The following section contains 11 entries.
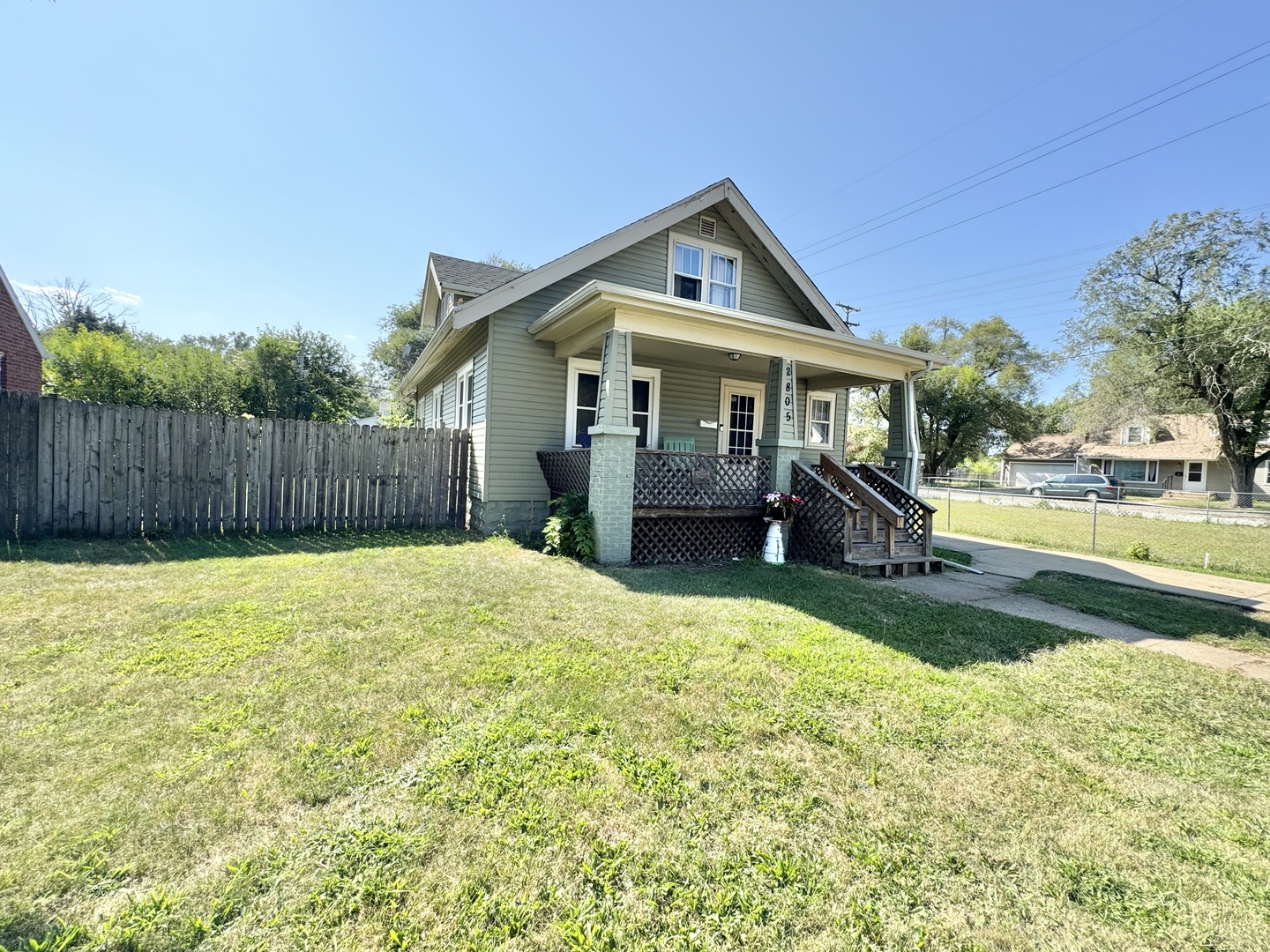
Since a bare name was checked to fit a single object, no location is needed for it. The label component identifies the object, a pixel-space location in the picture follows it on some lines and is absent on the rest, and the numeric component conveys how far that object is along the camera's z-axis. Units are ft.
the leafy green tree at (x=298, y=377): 60.39
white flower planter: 26.25
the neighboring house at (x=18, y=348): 41.16
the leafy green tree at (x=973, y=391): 128.36
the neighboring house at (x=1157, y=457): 113.60
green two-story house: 24.35
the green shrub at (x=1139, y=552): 32.14
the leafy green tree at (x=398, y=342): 113.60
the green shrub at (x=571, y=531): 24.23
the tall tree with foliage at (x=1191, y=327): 75.00
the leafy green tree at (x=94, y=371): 50.08
